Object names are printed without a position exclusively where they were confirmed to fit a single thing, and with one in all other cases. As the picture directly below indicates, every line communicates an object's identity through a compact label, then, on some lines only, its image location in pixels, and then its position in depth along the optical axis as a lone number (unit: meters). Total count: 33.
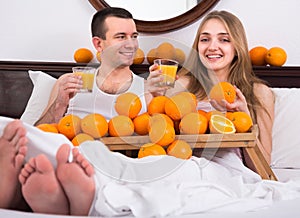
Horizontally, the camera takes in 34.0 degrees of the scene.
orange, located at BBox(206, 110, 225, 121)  1.59
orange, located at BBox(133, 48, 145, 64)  2.27
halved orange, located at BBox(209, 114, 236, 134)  1.56
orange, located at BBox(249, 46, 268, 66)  2.27
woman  1.99
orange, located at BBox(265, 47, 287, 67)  2.22
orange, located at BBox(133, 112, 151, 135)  1.54
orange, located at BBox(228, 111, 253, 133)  1.60
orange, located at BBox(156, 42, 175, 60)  2.03
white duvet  1.12
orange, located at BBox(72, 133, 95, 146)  1.48
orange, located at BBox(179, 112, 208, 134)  1.52
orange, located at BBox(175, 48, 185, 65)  2.02
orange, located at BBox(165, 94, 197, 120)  1.54
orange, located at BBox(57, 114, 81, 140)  1.55
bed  2.04
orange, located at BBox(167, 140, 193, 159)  1.50
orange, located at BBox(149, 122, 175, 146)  1.48
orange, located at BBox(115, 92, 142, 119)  1.58
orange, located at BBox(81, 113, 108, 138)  1.52
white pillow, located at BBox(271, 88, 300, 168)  2.04
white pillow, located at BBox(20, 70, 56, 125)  2.21
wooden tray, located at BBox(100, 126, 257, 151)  1.54
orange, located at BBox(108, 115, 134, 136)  1.53
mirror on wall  2.39
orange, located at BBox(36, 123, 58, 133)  1.49
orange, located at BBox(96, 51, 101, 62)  2.25
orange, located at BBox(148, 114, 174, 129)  1.52
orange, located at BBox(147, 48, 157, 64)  2.30
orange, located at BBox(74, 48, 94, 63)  2.38
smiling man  1.86
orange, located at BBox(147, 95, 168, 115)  1.59
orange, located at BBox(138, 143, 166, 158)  1.46
